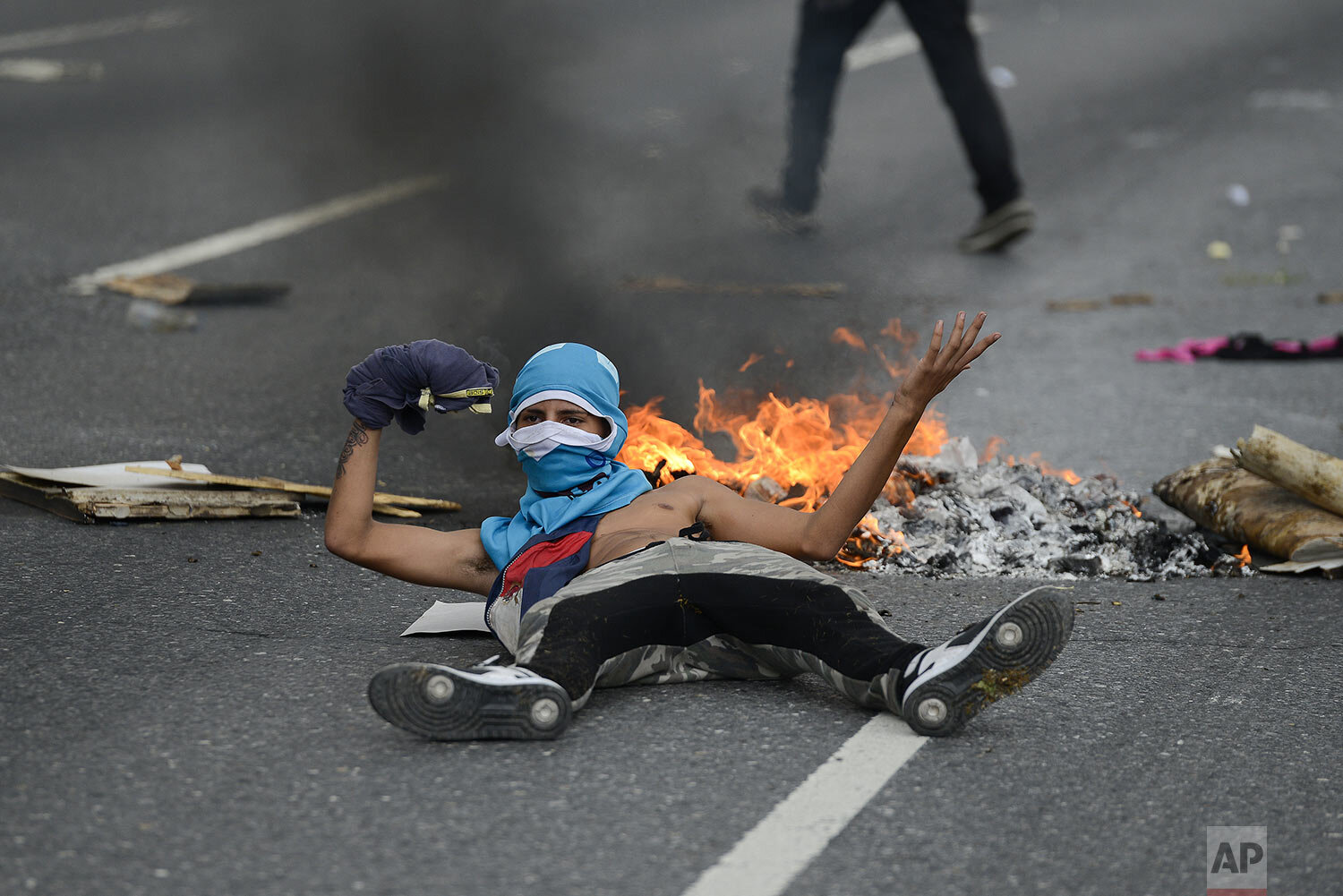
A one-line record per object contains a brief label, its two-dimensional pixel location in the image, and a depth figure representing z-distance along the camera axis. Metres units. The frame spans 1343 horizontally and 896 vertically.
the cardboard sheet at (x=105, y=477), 10.20
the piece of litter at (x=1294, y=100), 27.27
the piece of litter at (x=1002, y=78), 28.30
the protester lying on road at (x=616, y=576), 6.52
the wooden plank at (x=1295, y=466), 9.84
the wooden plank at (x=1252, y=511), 9.80
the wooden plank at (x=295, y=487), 10.34
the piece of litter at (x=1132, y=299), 18.61
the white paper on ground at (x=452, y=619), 8.31
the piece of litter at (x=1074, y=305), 18.28
